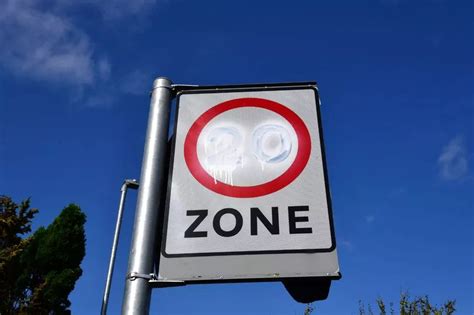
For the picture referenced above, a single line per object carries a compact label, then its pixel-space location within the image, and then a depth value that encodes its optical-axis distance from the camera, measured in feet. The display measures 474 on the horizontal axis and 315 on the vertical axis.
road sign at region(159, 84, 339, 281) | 5.71
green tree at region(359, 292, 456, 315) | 46.11
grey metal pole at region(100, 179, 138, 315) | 5.85
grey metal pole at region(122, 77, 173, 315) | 5.23
